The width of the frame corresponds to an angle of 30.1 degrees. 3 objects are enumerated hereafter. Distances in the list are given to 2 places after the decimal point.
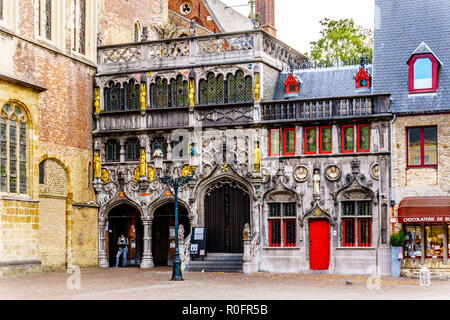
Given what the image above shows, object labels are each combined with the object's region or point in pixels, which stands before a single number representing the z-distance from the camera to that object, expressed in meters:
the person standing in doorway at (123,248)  37.53
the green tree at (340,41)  47.50
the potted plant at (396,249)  31.88
